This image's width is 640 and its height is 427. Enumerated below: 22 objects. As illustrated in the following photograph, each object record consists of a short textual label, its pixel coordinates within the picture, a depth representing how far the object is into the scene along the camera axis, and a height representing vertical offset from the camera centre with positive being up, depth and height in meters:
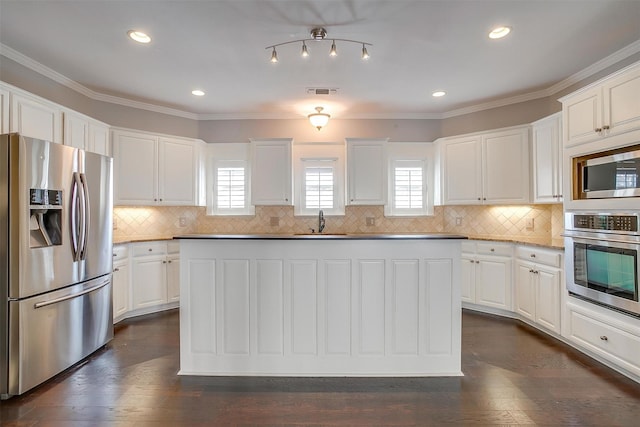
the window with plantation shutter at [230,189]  4.75 +0.40
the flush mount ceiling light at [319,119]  4.16 +1.28
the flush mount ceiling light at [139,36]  2.55 +1.48
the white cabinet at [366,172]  4.49 +0.62
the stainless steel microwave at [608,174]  2.33 +0.33
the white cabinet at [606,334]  2.34 -0.97
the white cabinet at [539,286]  3.10 -0.74
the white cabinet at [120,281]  3.56 -0.76
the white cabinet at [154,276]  3.84 -0.77
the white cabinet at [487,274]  3.78 -0.73
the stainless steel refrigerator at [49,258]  2.21 -0.33
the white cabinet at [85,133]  3.10 +0.88
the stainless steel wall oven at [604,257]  2.33 -0.34
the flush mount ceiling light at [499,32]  2.53 +1.49
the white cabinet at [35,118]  2.55 +0.84
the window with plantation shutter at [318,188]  4.77 +0.41
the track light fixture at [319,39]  2.54 +1.48
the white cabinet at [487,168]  3.86 +0.62
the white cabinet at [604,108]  2.34 +0.87
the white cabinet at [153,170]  3.93 +0.60
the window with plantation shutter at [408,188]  4.75 +0.41
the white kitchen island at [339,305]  2.43 -0.69
